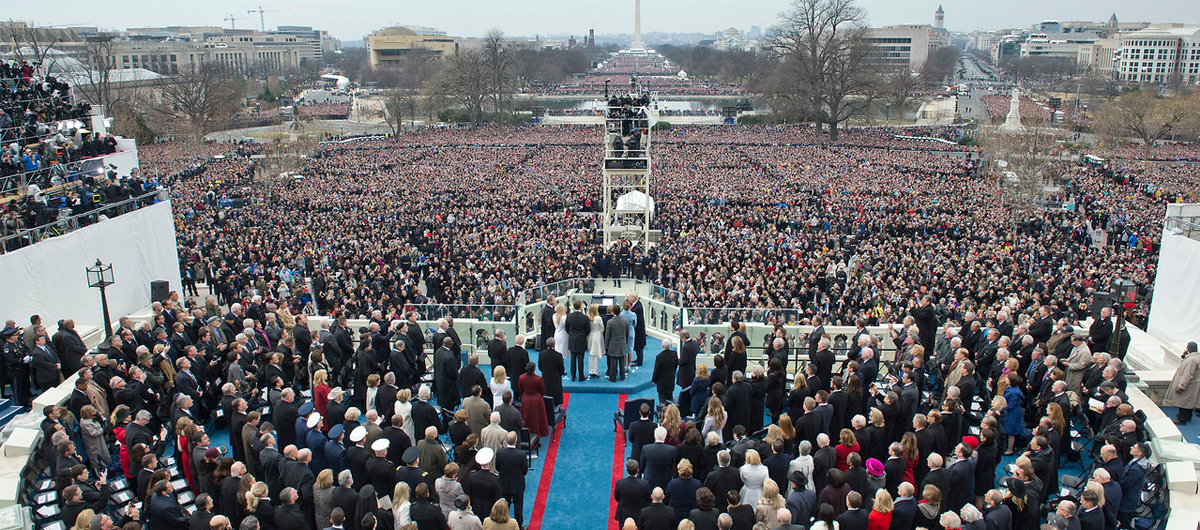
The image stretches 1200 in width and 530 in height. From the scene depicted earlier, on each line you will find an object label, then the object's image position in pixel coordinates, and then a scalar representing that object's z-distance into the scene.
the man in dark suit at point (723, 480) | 6.86
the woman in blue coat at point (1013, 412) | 8.45
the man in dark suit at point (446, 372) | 9.69
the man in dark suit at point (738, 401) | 8.55
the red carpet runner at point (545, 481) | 8.33
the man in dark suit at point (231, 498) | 6.80
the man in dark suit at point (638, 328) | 11.42
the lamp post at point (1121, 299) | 10.67
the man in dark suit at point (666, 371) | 9.88
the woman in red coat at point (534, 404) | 8.99
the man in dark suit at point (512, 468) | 7.51
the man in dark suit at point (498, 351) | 10.14
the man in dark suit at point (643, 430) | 7.98
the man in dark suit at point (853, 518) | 6.29
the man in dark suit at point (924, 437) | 7.57
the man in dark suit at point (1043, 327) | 10.25
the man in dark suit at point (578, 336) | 10.70
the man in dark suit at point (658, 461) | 7.45
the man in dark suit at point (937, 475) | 6.87
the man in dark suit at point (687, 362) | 9.91
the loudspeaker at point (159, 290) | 15.76
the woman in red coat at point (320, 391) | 8.82
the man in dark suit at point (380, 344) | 10.32
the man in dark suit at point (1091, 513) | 6.29
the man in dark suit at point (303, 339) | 10.55
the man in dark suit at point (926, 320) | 11.28
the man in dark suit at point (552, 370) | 9.77
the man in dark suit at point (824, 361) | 9.45
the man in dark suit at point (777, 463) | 7.24
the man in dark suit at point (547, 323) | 11.23
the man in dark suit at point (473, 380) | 9.10
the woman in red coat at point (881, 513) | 6.27
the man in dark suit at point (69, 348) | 10.40
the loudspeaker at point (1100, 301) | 12.91
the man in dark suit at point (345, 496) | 6.60
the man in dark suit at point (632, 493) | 6.75
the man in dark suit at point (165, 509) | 6.77
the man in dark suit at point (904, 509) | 6.46
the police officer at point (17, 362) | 9.84
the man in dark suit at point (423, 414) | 8.30
